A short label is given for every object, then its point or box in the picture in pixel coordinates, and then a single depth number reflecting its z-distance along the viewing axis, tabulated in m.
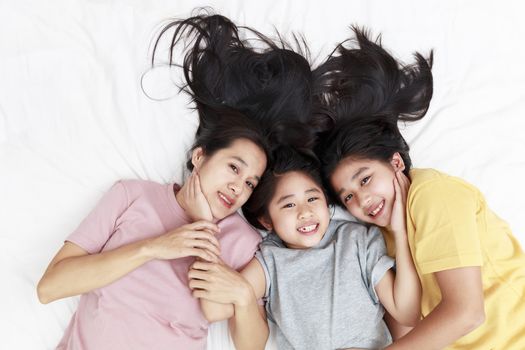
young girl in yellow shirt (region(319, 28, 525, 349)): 1.53
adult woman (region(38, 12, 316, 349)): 1.62
